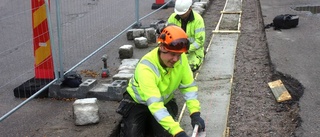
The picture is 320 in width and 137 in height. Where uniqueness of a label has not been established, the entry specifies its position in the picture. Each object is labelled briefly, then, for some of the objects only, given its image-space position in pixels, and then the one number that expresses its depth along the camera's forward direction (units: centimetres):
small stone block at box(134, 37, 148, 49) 826
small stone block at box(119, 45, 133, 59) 755
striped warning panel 562
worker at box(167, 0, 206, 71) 670
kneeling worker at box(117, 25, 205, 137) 379
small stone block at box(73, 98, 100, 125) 474
